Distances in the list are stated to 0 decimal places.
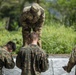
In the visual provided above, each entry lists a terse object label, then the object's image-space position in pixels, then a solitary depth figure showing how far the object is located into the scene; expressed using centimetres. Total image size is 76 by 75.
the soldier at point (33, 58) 938
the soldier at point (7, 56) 982
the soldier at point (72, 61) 951
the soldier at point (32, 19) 1089
